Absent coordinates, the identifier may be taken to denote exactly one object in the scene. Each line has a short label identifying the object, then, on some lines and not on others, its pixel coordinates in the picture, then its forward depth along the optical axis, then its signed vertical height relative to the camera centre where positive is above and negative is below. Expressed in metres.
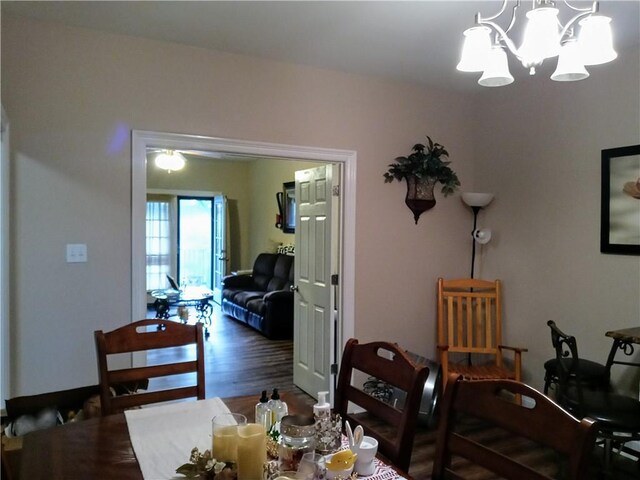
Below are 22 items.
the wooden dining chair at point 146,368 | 1.85 -0.54
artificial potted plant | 3.59 +0.49
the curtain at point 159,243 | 8.02 -0.15
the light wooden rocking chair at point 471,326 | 3.39 -0.73
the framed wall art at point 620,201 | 2.84 +0.23
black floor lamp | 3.71 +0.28
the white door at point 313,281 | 3.62 -0.39
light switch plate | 2.64 -0.11
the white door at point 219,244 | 8.12 -0.17
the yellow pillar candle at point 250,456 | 1.18 -0.58
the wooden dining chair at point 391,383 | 1.48 -0.55
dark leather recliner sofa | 5.93 -0.87
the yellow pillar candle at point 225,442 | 1.21 -0.56
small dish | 1.17 -0.62
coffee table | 6.32 -0.93
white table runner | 1.34 -0.68
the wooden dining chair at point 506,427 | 1.08 -0.51
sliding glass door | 8.38 -0.12
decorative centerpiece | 1.12 -0.59
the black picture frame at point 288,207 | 6.62 +0.42
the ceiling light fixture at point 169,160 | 5.99 +1.00
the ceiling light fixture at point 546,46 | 1.55 +0.68
